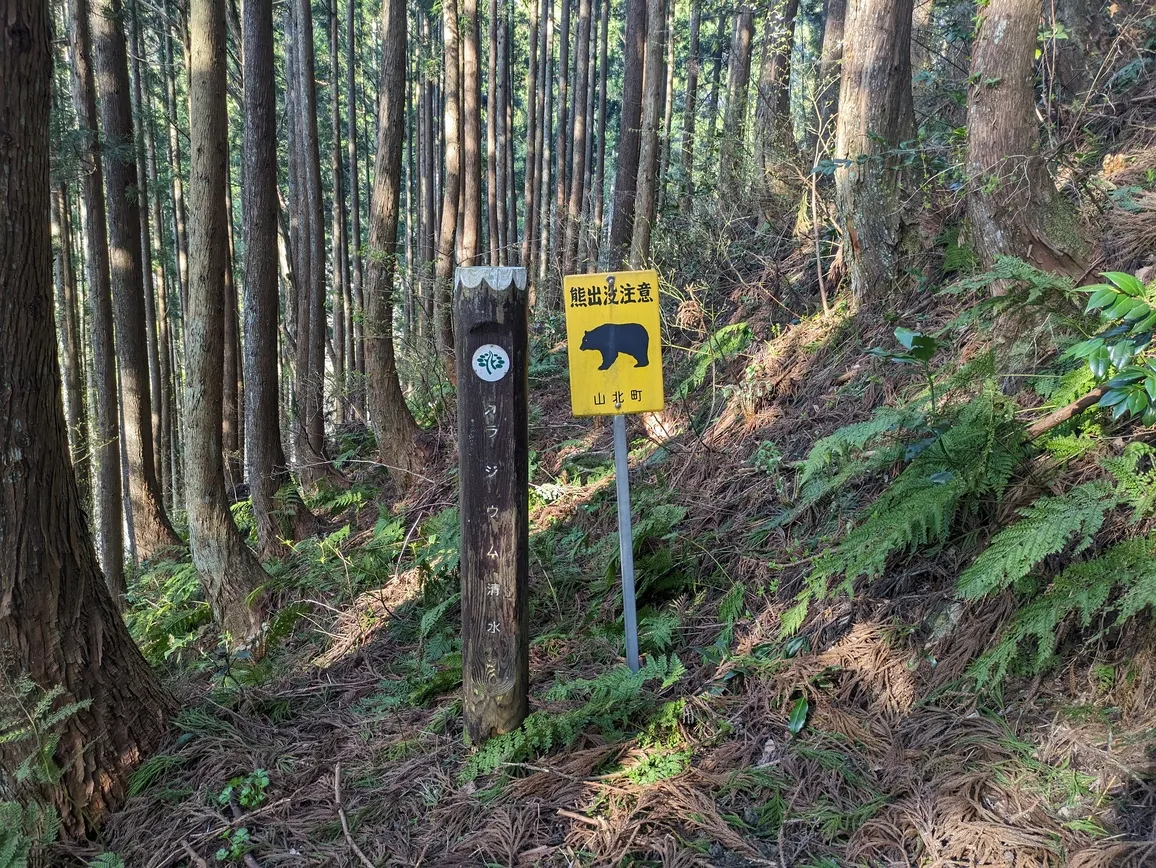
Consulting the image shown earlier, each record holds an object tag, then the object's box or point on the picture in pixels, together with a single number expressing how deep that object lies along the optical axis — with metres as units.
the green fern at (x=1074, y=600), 2.45
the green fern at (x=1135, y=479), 2.62
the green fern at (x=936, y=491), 3.02
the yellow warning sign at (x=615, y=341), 3.38
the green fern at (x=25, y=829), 2.98
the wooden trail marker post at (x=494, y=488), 3.07
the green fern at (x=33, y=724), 3.10
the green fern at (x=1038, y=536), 2.58
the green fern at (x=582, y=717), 3.23
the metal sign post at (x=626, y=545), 3.53
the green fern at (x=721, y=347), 6.78
